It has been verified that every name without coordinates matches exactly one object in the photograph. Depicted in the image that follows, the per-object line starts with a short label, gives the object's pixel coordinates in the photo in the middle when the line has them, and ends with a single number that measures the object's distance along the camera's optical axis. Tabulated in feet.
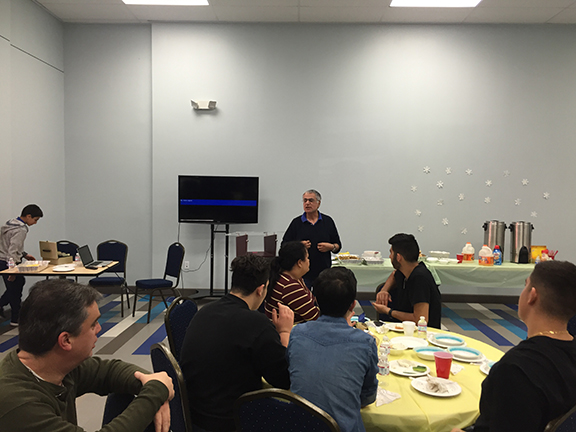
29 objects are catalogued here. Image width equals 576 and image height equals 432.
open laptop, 16.83
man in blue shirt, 5.24
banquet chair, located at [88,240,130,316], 19.86
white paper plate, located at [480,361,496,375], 6.80
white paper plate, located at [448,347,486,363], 7.29
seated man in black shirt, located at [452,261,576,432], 4.53
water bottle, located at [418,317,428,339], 8.46
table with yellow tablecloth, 5.48
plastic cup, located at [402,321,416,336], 8.62
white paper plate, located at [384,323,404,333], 9.02
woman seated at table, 9.28
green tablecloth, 17.53
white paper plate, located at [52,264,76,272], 15.99
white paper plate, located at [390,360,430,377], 6.64
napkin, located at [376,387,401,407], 5.85
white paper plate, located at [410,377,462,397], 5.97
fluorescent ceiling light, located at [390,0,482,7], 18.75
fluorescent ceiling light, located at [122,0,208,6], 19.04
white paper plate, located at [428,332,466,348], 8.07
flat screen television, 20.29
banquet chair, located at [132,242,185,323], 17.44
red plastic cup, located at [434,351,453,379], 6.49
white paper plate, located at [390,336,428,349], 8.01
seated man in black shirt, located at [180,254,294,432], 5.95
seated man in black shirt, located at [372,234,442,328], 9.47
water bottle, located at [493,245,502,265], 18.44
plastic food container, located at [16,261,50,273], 15.67
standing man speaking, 15.80
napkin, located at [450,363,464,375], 6.82
